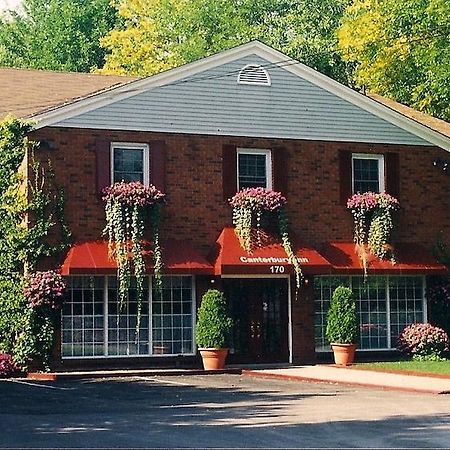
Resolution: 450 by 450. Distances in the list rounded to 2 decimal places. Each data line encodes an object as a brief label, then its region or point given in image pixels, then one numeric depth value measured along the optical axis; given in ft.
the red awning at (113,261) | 91.61
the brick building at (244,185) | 94.63
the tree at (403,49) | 109.29
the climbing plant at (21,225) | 91.40
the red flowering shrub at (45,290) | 90.17
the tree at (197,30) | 172.76
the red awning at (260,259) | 95.76
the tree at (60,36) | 191.11
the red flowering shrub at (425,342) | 101.76
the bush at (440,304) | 106.32
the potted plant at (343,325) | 98.68
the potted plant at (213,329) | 94.84
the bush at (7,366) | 89.30
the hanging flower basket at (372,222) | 103.65
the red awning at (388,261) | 102.12
